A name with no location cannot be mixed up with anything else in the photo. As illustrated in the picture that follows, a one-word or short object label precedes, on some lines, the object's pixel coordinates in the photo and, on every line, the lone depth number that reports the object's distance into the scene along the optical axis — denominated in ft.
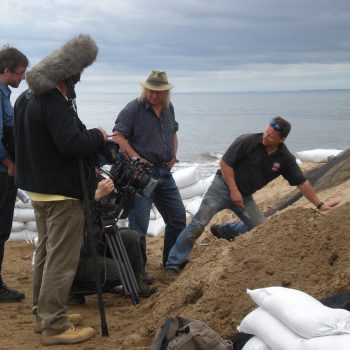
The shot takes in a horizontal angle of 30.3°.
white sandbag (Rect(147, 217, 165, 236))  27.30
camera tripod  16.39
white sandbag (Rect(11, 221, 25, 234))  26.78
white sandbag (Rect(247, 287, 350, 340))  9.78
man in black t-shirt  19.83
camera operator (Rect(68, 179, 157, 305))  16.94
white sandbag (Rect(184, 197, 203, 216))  29.04
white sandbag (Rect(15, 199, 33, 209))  26.66
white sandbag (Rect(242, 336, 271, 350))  10.82
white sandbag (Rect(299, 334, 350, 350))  9.34
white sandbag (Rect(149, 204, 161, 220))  27.99
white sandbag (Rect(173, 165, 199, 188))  30.22
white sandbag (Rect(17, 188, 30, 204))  26.45
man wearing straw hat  19.67
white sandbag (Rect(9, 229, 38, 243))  26.96
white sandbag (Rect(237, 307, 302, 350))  10.18
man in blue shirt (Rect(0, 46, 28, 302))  16.66
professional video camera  16.17
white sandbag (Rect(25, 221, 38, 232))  26.94
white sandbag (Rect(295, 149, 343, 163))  39.83
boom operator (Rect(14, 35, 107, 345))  12.94
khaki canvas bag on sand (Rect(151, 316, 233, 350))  10.91
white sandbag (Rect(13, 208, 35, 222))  26.61
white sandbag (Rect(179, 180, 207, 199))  30.55
